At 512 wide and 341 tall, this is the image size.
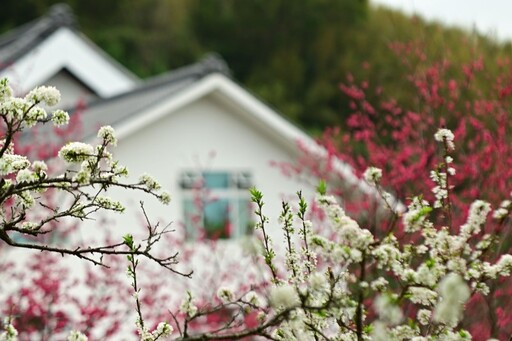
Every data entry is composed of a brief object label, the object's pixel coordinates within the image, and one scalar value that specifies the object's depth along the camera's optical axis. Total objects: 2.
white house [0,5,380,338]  18.10
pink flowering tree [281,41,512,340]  9.39
